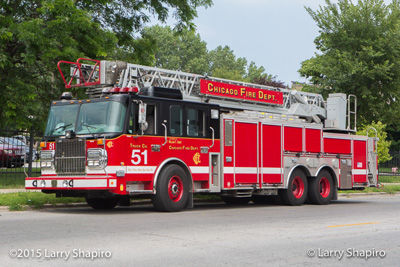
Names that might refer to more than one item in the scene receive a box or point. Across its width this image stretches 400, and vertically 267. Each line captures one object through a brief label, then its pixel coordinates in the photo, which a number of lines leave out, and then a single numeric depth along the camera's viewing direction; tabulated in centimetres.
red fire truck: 1248
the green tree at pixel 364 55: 3303
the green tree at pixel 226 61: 9775
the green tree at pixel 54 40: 1745
